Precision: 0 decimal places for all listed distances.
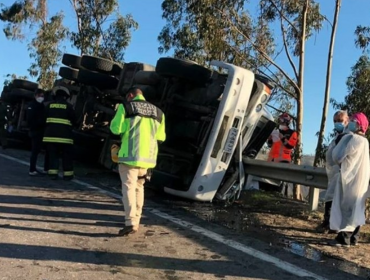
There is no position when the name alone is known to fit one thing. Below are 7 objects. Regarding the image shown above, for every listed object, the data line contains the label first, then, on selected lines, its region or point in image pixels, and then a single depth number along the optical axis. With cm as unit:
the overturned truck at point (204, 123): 661
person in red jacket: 847
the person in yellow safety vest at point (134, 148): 517
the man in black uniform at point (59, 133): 837
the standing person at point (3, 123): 1388
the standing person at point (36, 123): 890
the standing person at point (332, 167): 533
